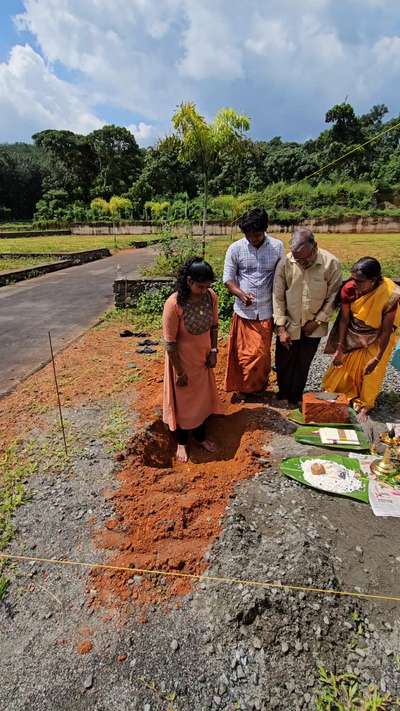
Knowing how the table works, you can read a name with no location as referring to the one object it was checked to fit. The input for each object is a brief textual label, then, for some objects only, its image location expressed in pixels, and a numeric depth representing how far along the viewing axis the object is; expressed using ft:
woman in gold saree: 10.45
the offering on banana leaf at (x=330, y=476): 8.47
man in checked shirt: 10.75
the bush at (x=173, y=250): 29.09
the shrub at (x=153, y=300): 24.61
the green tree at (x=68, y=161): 153.99
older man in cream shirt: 10.29
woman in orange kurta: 8.66
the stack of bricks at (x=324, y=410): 10.89
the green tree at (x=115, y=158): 149.79
